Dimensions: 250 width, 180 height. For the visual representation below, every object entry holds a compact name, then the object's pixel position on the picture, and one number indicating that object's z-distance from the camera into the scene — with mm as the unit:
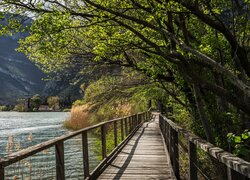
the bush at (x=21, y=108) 151800
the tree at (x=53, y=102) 145188
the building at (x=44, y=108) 157400
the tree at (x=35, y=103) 154525
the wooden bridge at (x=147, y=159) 3436
